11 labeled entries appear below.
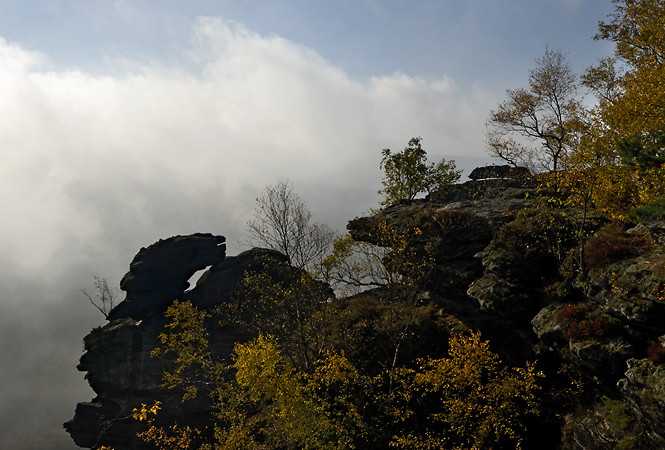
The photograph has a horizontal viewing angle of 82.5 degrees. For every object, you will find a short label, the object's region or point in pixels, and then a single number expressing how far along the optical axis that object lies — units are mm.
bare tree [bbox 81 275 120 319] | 59719
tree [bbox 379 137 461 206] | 45250
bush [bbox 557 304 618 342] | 21062
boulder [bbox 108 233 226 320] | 49781
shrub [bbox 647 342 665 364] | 18438
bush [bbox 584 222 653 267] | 21656
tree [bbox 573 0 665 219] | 18297
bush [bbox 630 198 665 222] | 15761
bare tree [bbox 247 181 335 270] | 30438
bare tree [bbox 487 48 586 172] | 36844
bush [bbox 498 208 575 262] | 26141
